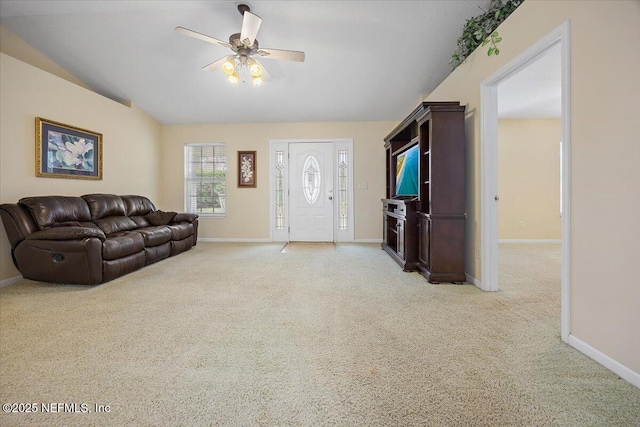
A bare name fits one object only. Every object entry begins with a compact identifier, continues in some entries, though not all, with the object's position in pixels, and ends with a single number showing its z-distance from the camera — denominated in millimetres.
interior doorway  2764
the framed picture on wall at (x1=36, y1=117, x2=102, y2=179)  3574
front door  5977
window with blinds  6102
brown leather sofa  2965
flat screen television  3664
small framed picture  5984
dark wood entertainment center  3025
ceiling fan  2845
